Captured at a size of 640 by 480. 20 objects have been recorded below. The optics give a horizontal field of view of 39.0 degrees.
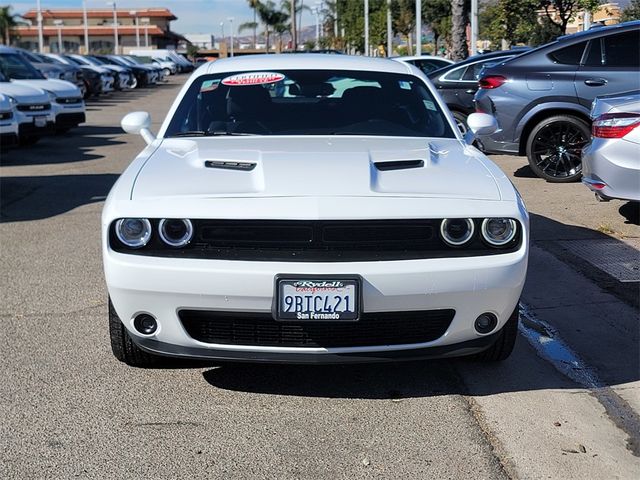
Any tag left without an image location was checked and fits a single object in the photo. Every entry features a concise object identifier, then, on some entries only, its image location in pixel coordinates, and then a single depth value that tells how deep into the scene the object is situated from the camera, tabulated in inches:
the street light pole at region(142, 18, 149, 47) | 3801.9
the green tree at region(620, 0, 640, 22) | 624.7
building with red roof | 3868.1
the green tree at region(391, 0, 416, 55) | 1628.9
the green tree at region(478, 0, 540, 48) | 768.3
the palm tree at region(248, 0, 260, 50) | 3452.5
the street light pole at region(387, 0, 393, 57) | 1520.7
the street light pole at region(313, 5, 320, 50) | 3365.4
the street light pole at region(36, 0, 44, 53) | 2268.8
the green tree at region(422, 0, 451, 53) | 1421.0
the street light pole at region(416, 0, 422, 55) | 1190.1
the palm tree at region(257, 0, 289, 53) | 3442.4
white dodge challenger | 149.4
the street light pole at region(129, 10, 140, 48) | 3737.9
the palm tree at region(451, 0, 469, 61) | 960.9
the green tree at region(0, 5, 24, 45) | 2997.0
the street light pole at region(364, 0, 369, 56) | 1817.2
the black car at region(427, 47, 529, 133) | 553.9
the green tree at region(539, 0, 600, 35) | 704.1
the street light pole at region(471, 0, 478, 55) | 892.6
